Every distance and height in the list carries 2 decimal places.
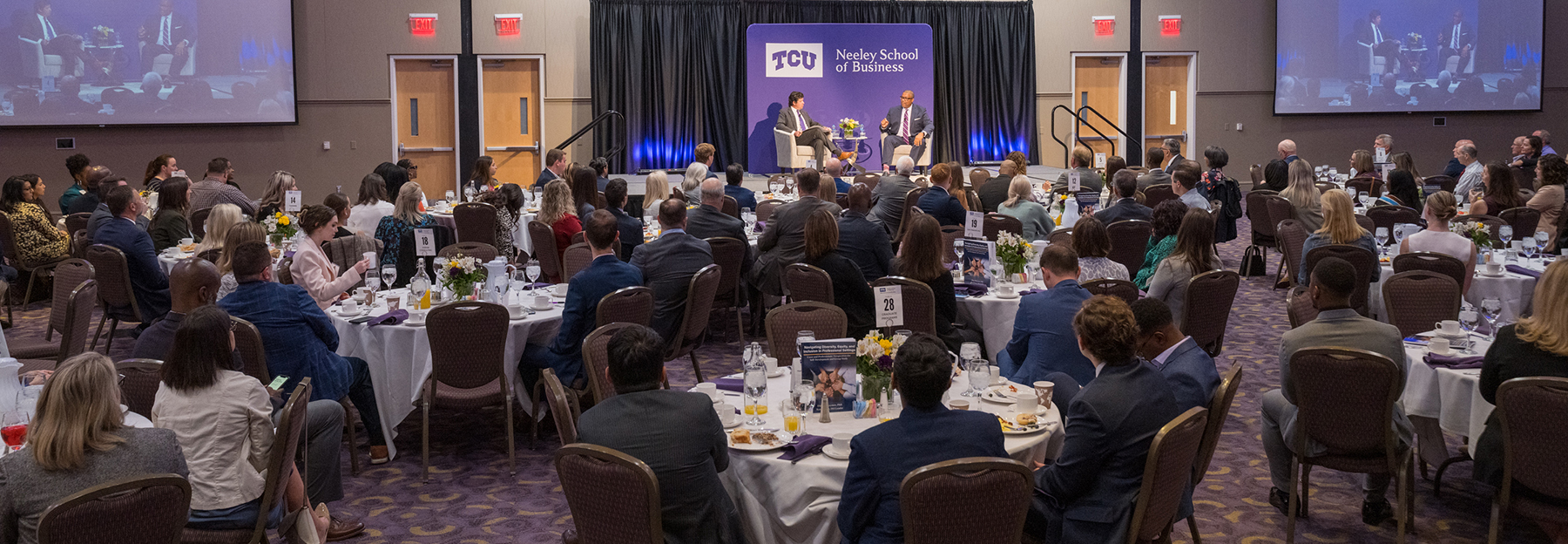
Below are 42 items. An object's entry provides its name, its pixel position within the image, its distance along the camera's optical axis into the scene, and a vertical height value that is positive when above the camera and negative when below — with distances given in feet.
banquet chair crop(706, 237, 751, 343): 26.00 -1.96
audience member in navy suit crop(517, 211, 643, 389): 19.08 -2.03
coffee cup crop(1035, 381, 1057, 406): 14.02 -2.49
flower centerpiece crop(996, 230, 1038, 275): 22.30 -1.40
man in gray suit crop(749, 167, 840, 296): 25.96 -1.43
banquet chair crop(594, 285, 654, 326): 18.25 -1.97
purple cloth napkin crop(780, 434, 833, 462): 12.48 -2.81
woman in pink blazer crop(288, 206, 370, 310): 20.59 -1.52
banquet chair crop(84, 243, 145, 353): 24.98 -2.17
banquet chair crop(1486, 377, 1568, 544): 12.59 -2.84
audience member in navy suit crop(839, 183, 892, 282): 23.48 -1.33
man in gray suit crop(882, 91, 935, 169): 54.44 +2.20
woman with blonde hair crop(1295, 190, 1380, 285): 23.85 -0.97
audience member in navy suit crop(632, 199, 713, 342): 21.72 -1.67
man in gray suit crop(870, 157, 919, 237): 32.24 -0.62
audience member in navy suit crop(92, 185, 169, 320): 25.29 -1.50
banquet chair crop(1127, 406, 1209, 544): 11.29 -2.89
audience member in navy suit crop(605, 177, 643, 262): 27.12 -1.02
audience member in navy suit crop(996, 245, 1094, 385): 15.99 -2.15
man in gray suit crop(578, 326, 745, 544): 11.18 -2.37
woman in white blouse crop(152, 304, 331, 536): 12.28 -2.43
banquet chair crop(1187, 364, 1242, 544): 13.10 -2.64
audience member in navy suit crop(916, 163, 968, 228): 30.96 -0.76
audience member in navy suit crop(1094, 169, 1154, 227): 29.17 -0.77
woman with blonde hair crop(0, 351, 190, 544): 10.39 -2.34
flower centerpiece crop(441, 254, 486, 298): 20.29 -1.64
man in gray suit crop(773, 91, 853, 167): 52.47 +2.38
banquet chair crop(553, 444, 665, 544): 10.59 -2.81
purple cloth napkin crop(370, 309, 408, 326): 19.27 -2.24
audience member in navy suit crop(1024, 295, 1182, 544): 11.46 -2.50
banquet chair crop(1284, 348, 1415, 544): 14.16 -2.84
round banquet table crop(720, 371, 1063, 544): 12.23 -3.22
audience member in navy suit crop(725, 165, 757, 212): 35.81 -0.41
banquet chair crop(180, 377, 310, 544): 12.32 -2.97
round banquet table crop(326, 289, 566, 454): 19.19 -2.85
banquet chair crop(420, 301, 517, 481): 17.93 -2.73
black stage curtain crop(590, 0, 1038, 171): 55.42 +5.02
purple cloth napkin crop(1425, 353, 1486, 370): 15.71 -2.45
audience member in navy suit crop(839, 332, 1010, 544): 10.72 -2.38
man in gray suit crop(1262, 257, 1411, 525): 14.70 -1.93
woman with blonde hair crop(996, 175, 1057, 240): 29.50 -0.94
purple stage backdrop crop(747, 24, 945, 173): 56.13 +4.85
